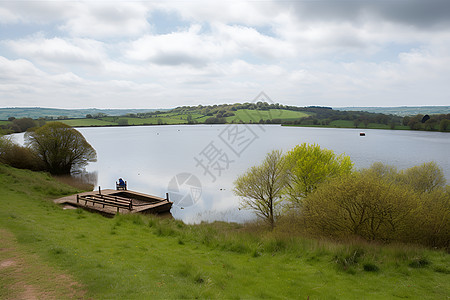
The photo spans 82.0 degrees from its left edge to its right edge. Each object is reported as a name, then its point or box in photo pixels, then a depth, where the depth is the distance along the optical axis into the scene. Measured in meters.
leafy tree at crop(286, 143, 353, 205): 29.77
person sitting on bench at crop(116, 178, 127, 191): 33.81
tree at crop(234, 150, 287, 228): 27.88
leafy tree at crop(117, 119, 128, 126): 190.85
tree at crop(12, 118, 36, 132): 114.30
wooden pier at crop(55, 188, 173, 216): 23.00
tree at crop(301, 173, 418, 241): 15.33
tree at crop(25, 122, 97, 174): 44.69
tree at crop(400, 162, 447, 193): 27.64
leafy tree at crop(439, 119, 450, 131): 117.91
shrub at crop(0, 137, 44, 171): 40.56
